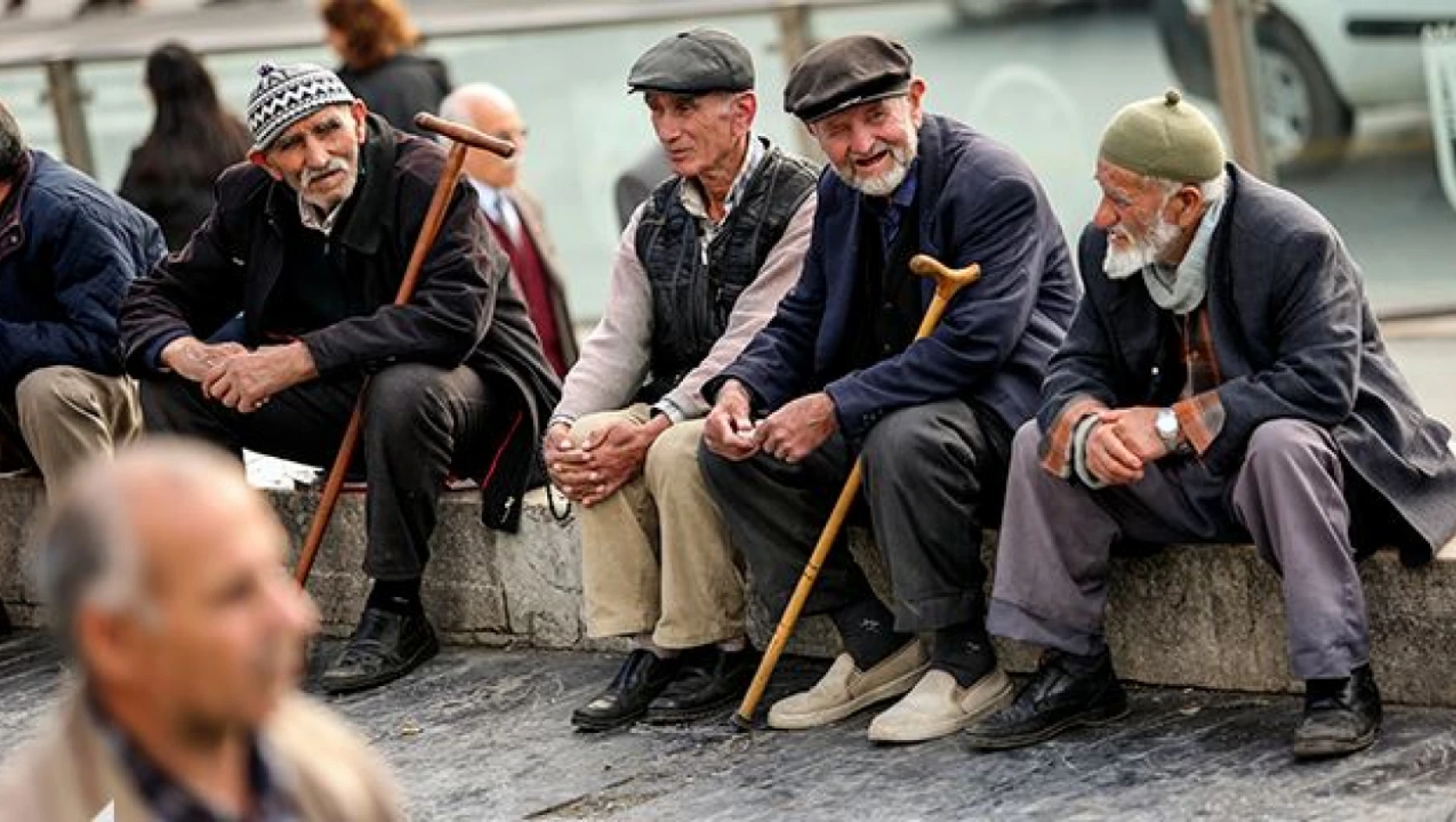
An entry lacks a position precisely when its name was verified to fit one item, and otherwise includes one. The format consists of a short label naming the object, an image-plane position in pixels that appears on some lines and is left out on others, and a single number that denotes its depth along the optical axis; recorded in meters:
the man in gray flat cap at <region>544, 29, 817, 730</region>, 13.48
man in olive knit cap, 11.62
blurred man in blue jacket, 15.77
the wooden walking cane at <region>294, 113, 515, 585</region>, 14.40
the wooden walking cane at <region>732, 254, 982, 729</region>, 12.75
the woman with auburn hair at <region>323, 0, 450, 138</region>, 20.36
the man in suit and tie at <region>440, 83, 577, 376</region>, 17.30
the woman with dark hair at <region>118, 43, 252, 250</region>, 19.30
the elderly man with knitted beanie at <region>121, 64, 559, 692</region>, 14.40
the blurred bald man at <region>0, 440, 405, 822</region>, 6.07
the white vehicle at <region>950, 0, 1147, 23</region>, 22.25
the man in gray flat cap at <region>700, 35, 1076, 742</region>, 12.66
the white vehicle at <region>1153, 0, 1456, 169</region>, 20.89
